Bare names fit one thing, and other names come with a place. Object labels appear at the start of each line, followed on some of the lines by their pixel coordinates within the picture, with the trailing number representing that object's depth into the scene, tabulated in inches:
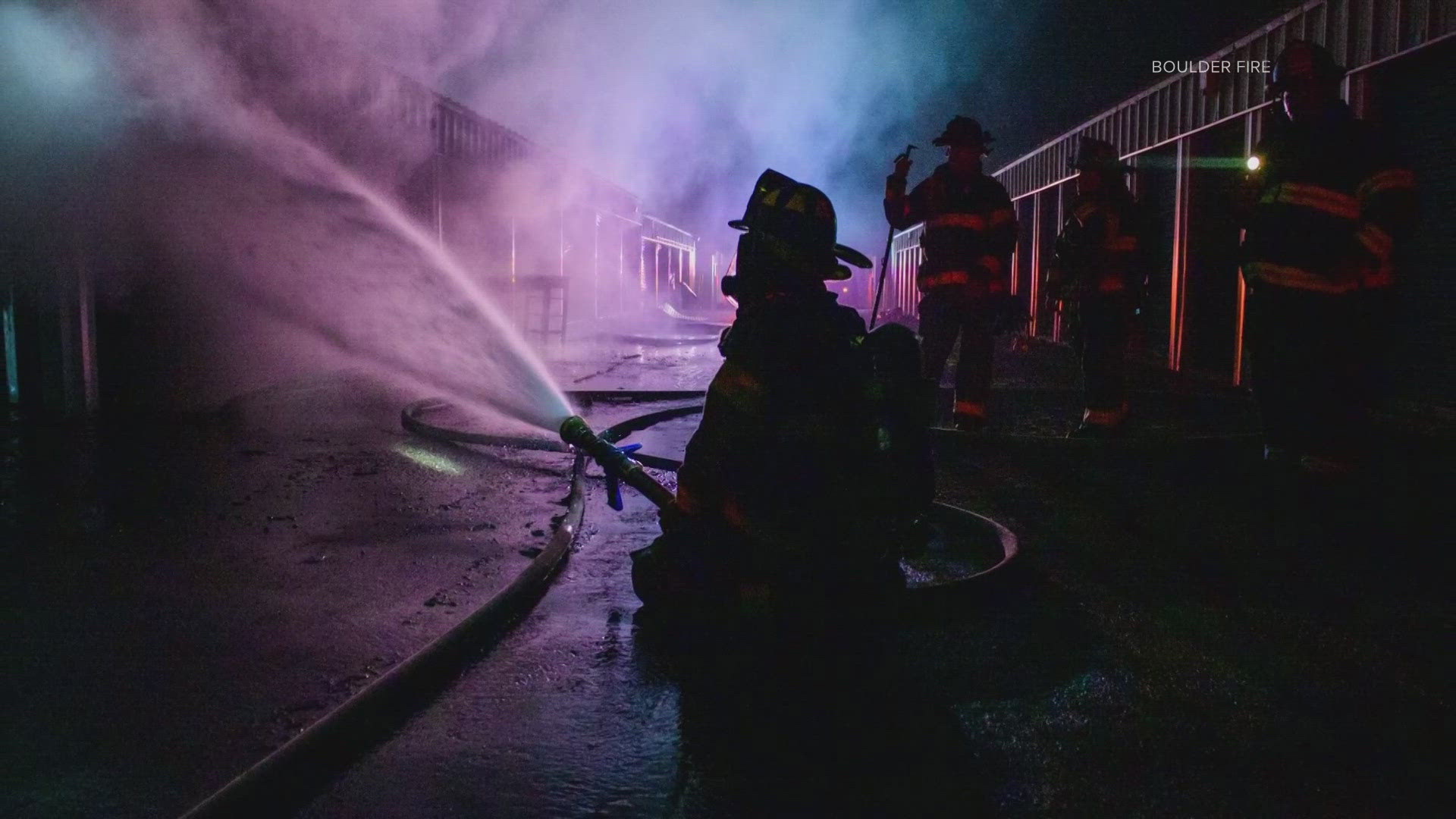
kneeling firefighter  98.9
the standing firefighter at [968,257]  262.8
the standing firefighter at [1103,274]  258.5
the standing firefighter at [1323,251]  186.9
